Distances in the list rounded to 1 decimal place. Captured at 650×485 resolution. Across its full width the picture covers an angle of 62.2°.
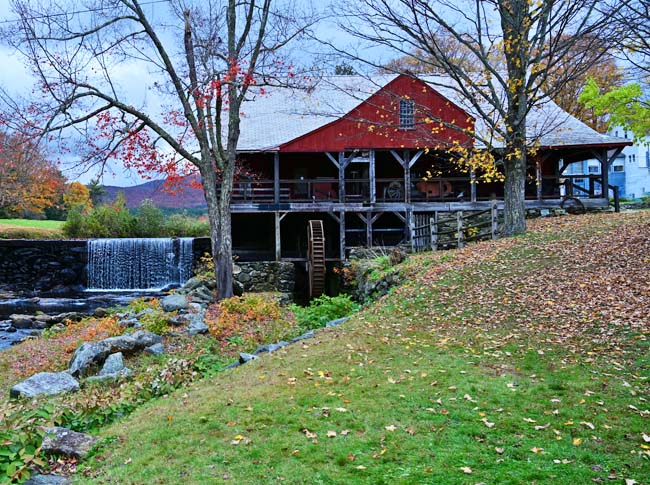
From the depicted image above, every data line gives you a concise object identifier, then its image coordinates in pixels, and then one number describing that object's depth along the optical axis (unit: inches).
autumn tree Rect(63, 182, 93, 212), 1831.9
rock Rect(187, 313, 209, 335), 412.7
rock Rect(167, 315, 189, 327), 437.4
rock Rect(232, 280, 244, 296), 648.4
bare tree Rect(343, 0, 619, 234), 520.7
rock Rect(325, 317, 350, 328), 403.9
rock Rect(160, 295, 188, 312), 507.5
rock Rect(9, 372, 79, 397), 301.6
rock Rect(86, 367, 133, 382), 319.6
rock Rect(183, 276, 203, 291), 644.4
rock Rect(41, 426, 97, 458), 197.0
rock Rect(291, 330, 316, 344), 349.7
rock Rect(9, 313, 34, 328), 619.2
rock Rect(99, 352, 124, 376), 335.3
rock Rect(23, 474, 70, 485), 174.7
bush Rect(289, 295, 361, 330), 462.8
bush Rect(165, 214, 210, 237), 1219.9
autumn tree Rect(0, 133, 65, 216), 1417.6
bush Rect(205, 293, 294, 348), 401.9
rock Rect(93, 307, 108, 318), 624.8
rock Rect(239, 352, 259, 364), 314.4
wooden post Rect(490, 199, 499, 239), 619.2
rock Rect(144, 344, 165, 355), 372.5
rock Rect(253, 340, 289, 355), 333.1
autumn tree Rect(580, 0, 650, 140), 647.8
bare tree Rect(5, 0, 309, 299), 486.3
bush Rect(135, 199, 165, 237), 1237.1
